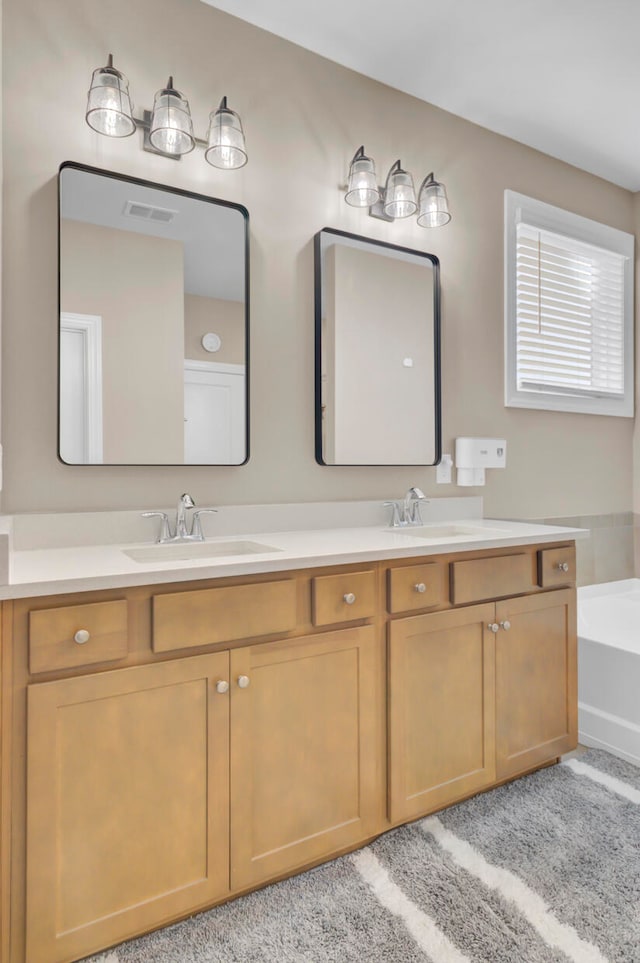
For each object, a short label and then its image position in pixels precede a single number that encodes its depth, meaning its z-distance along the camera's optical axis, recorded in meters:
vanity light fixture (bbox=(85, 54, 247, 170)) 1.64
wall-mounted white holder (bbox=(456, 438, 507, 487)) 2.47
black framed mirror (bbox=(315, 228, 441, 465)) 2.17
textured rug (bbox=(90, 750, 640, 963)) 1.28
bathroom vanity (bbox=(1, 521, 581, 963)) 1.17
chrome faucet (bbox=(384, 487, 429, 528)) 2.25
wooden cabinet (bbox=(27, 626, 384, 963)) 1.18
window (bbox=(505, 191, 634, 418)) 2.74
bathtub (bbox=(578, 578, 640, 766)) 2.15
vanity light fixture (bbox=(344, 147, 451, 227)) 2.13
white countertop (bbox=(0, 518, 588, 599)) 1.20
